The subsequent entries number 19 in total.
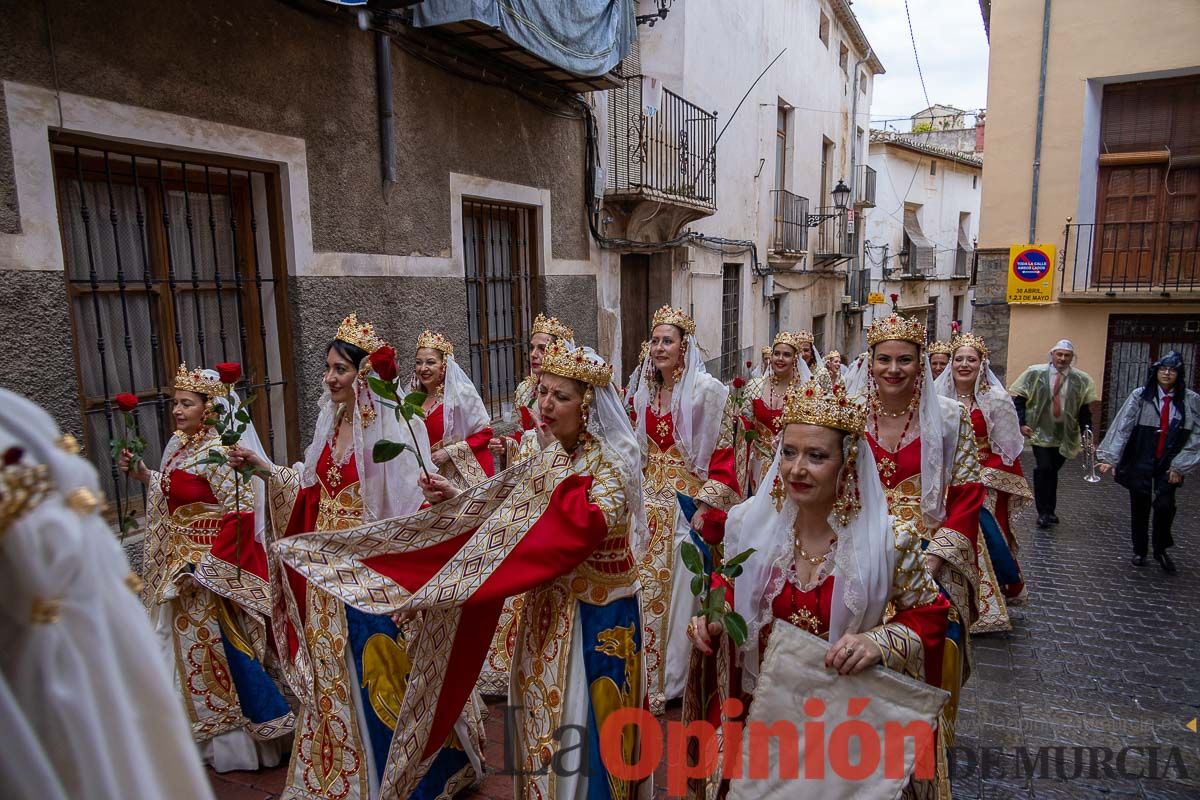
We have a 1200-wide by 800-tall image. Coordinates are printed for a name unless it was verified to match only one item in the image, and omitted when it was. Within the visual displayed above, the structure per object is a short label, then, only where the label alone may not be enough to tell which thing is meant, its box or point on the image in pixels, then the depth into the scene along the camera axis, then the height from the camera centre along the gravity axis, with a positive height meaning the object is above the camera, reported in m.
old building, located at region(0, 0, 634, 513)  4.09 +0.71
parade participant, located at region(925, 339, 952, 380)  6.45 -0.63
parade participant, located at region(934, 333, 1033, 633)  5.78 -1.50
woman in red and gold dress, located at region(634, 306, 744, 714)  4.86 -1.18
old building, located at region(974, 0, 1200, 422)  12.33 +1.65
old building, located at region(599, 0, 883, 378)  10.63 +1.94
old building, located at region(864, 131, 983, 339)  27.23 +2.09
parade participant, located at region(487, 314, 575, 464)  5.71 -0.79
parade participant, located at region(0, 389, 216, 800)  0.93 -0.44
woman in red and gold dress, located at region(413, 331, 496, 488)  5.61 -0.91
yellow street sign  12.99 +0.10
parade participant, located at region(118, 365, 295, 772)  3.93 -1.51
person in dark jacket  6.73 -1.47
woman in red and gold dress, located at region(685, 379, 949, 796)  2.57 -0.94
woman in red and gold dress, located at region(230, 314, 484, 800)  3.51 -1.58
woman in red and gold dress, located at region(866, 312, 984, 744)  3.55 -0.89
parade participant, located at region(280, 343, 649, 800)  2.98 -1.14
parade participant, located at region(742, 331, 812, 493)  6.56 -0.99
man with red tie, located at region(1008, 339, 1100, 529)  7.98 -1.36
